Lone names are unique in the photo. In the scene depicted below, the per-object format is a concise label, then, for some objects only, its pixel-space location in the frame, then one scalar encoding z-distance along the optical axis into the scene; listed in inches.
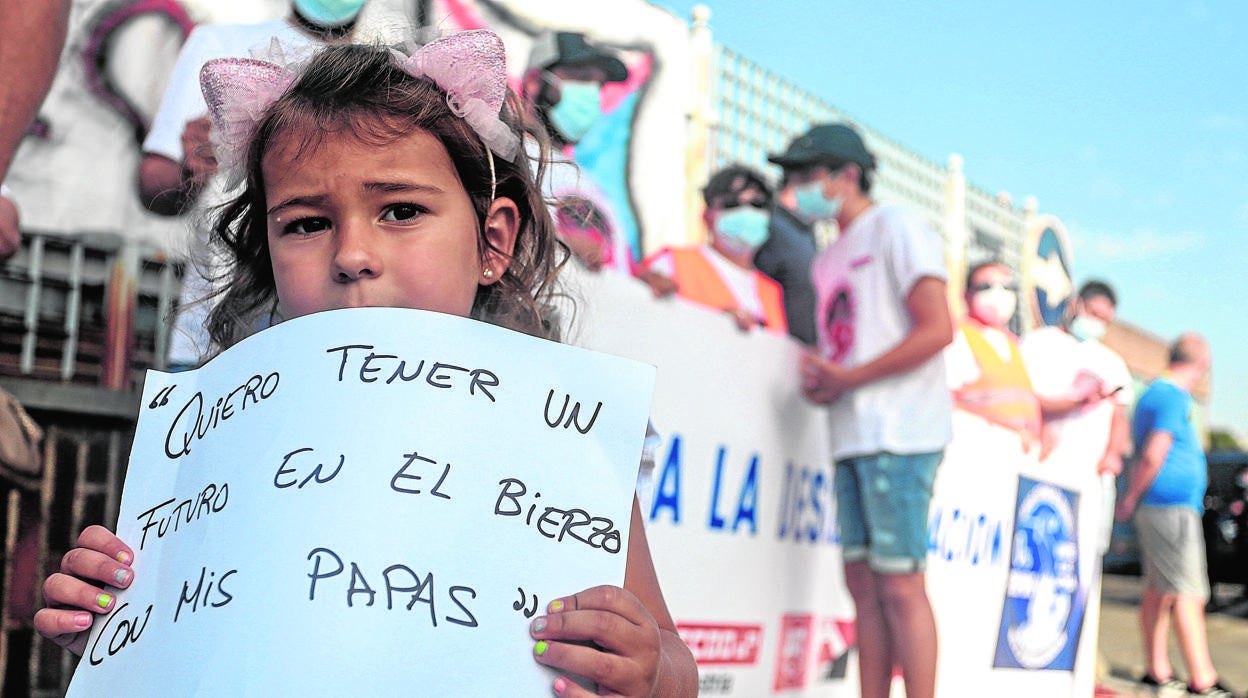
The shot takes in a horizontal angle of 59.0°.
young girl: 37.2
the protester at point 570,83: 113.9
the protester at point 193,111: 78.2
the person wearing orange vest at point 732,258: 132.9
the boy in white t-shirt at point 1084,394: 170.4
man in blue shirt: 195.8
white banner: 107.9
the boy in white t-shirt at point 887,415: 110.1
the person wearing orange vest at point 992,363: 153.5
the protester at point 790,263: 159.6
